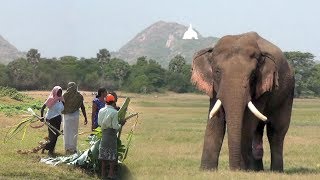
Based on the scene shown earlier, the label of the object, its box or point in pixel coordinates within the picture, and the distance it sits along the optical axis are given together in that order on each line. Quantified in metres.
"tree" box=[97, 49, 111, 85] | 131.88
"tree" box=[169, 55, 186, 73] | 131.88
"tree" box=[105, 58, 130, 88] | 118.19
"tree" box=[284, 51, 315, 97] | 121.81
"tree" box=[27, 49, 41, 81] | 119.50
